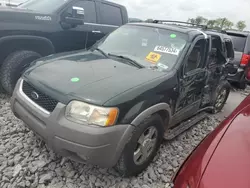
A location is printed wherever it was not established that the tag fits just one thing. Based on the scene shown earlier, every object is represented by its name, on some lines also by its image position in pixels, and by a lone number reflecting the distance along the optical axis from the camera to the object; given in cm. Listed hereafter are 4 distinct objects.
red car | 113
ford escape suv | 168
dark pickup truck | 312
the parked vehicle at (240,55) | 513
